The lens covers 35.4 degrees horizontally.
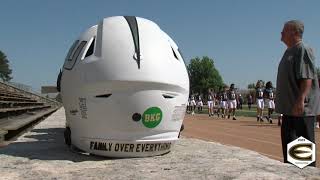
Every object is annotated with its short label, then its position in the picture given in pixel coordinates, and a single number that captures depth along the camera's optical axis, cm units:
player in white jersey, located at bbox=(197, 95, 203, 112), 4552
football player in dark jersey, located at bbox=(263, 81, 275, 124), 2225
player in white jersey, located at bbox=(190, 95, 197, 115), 4156
